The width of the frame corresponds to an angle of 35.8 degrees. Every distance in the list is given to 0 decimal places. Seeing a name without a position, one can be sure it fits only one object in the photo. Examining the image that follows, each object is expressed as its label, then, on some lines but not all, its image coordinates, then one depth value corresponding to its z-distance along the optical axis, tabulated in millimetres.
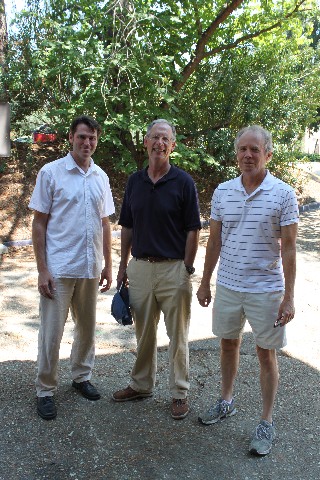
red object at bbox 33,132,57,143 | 12055
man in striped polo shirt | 2867
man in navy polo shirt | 3225
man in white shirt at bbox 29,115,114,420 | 3238
